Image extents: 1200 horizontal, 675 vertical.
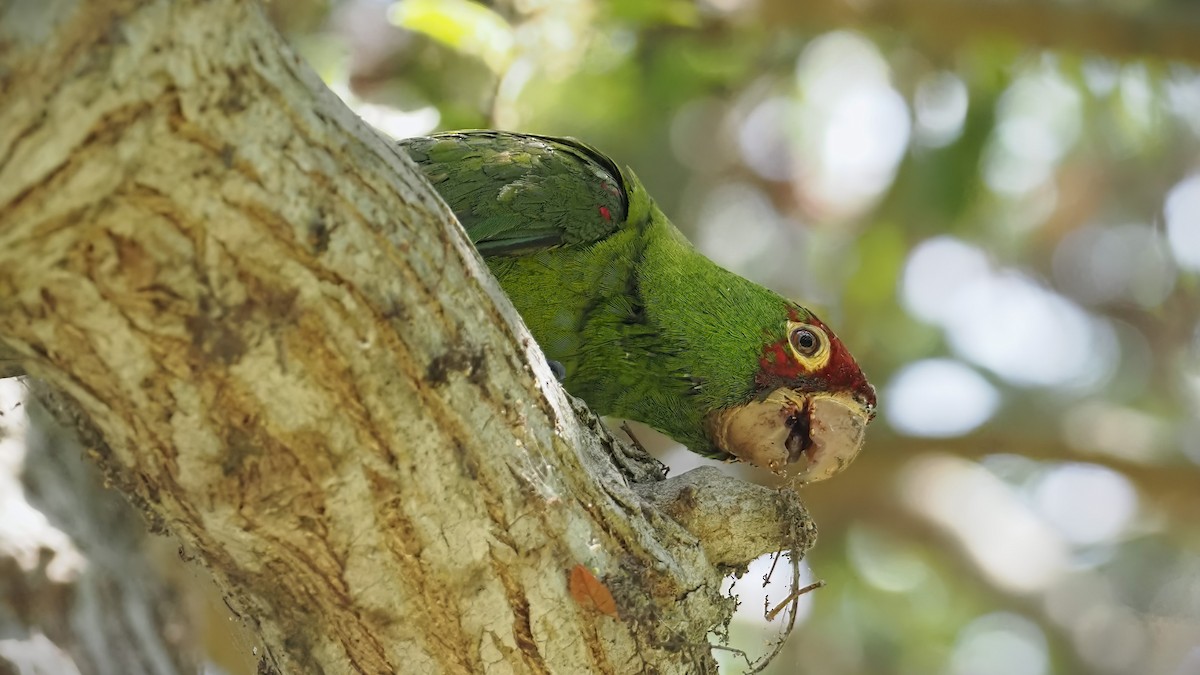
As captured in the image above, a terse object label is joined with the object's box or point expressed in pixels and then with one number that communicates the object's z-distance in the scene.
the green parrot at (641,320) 7.29
